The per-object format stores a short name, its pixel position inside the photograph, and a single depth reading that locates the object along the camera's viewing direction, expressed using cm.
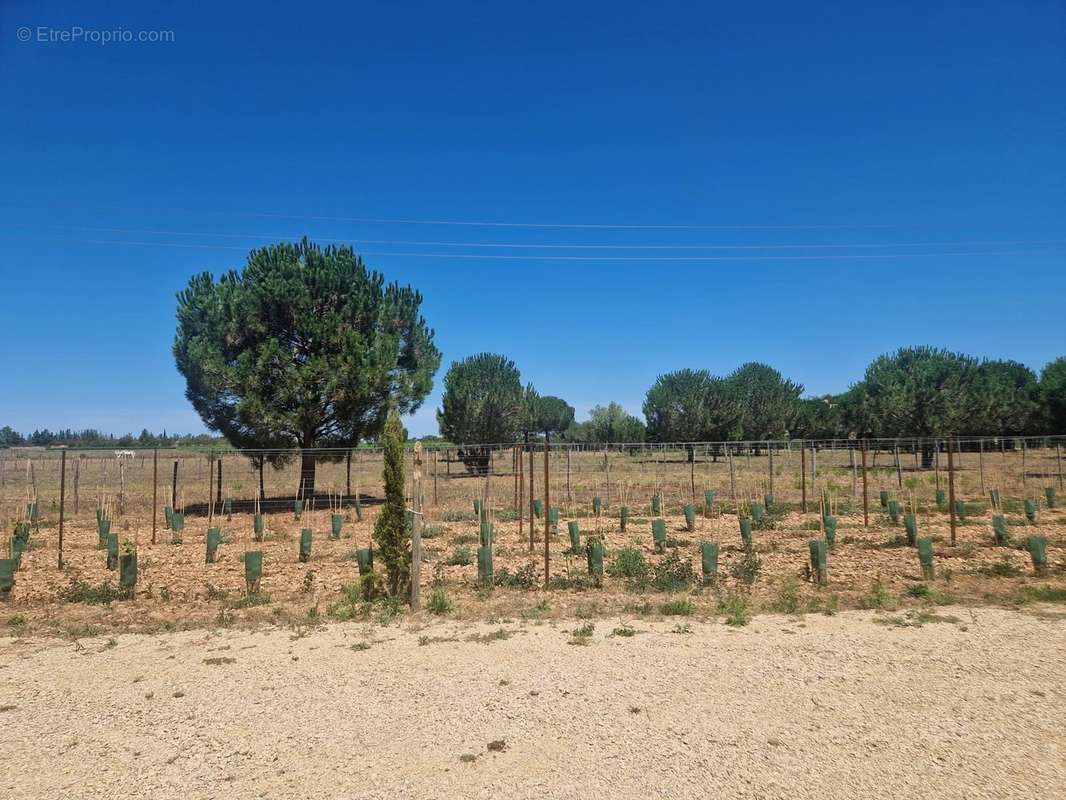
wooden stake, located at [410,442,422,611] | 791
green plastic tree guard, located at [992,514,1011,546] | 1177
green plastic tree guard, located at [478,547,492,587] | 938
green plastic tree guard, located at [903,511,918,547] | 1172
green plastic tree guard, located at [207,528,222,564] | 1152
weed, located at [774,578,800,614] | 799
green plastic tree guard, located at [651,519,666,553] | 1205
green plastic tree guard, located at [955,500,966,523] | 1486
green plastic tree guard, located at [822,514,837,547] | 1186
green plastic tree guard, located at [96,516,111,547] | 1366
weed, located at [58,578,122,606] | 875
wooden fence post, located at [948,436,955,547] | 1116
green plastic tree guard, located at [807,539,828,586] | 922
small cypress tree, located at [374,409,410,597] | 862
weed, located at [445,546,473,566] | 1120
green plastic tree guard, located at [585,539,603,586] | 947
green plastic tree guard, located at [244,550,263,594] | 880
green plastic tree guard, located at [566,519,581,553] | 1179
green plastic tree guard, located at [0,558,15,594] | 894
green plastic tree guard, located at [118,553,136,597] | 884
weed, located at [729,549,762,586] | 949
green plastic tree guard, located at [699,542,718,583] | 905
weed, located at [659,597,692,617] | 792
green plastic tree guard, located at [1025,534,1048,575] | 958
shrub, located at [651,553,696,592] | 911
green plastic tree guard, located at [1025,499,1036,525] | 1452
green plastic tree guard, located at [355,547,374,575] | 876
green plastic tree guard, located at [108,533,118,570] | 1079
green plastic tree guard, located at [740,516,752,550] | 1152
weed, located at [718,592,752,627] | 746
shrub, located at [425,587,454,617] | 807
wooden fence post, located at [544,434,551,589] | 912
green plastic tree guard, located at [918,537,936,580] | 915
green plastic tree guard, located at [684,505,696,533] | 1495
